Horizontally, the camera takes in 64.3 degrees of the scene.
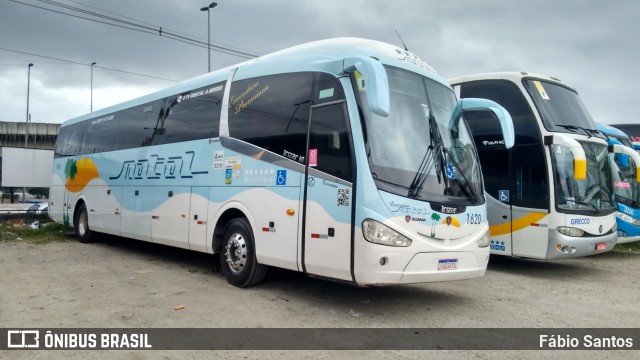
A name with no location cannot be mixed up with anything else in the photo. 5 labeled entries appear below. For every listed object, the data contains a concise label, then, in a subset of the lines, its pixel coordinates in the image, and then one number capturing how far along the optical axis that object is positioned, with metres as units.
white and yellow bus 9.38
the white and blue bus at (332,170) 5.99
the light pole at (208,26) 25.50
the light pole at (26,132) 43.09
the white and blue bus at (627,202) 12.48
